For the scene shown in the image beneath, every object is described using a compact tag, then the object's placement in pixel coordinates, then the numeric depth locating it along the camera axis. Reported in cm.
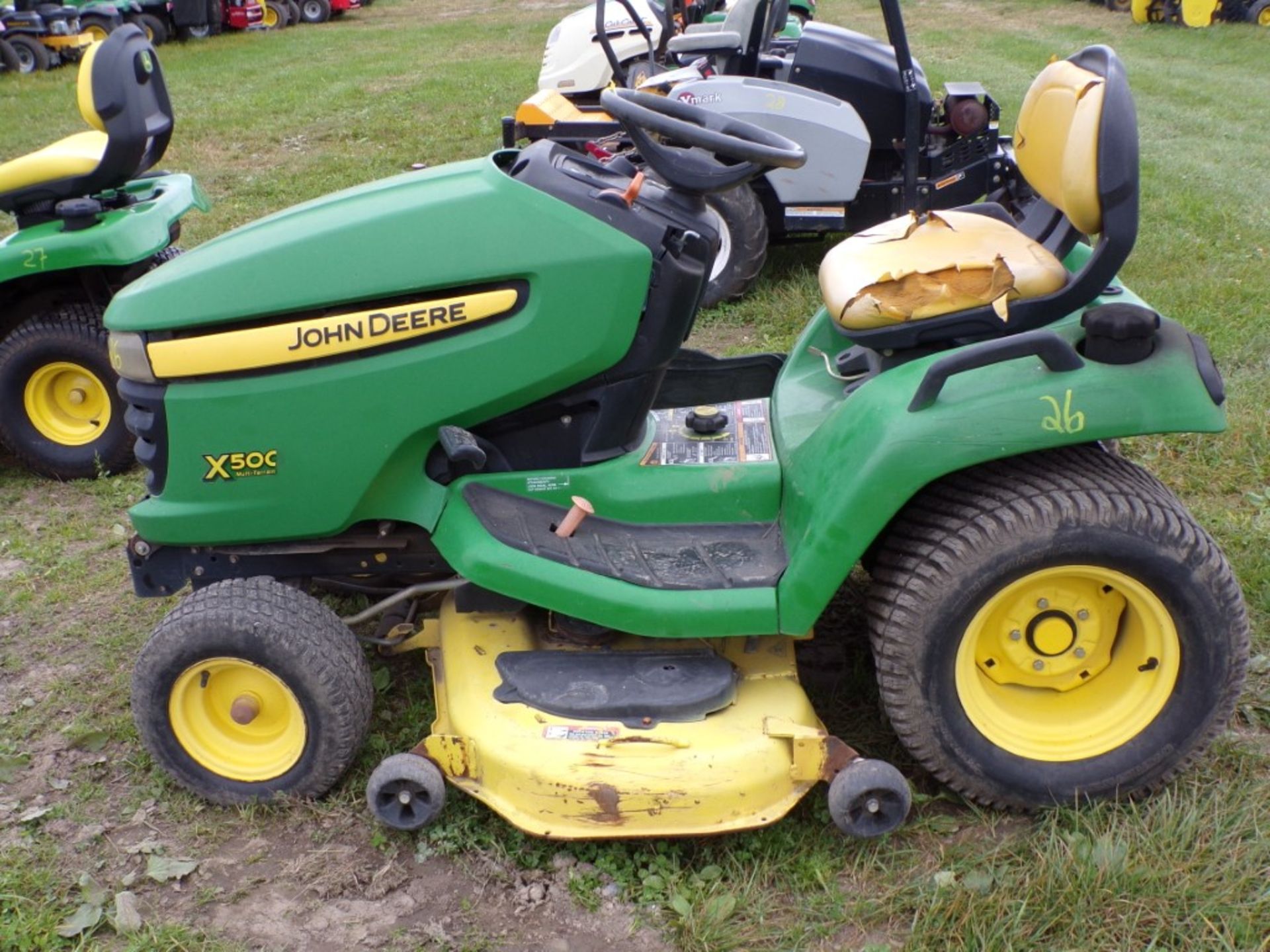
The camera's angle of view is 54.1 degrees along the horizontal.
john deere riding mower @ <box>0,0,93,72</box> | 1365
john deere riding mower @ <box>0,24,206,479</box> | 418
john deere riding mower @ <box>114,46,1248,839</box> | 233
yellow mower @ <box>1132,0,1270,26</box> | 1432
